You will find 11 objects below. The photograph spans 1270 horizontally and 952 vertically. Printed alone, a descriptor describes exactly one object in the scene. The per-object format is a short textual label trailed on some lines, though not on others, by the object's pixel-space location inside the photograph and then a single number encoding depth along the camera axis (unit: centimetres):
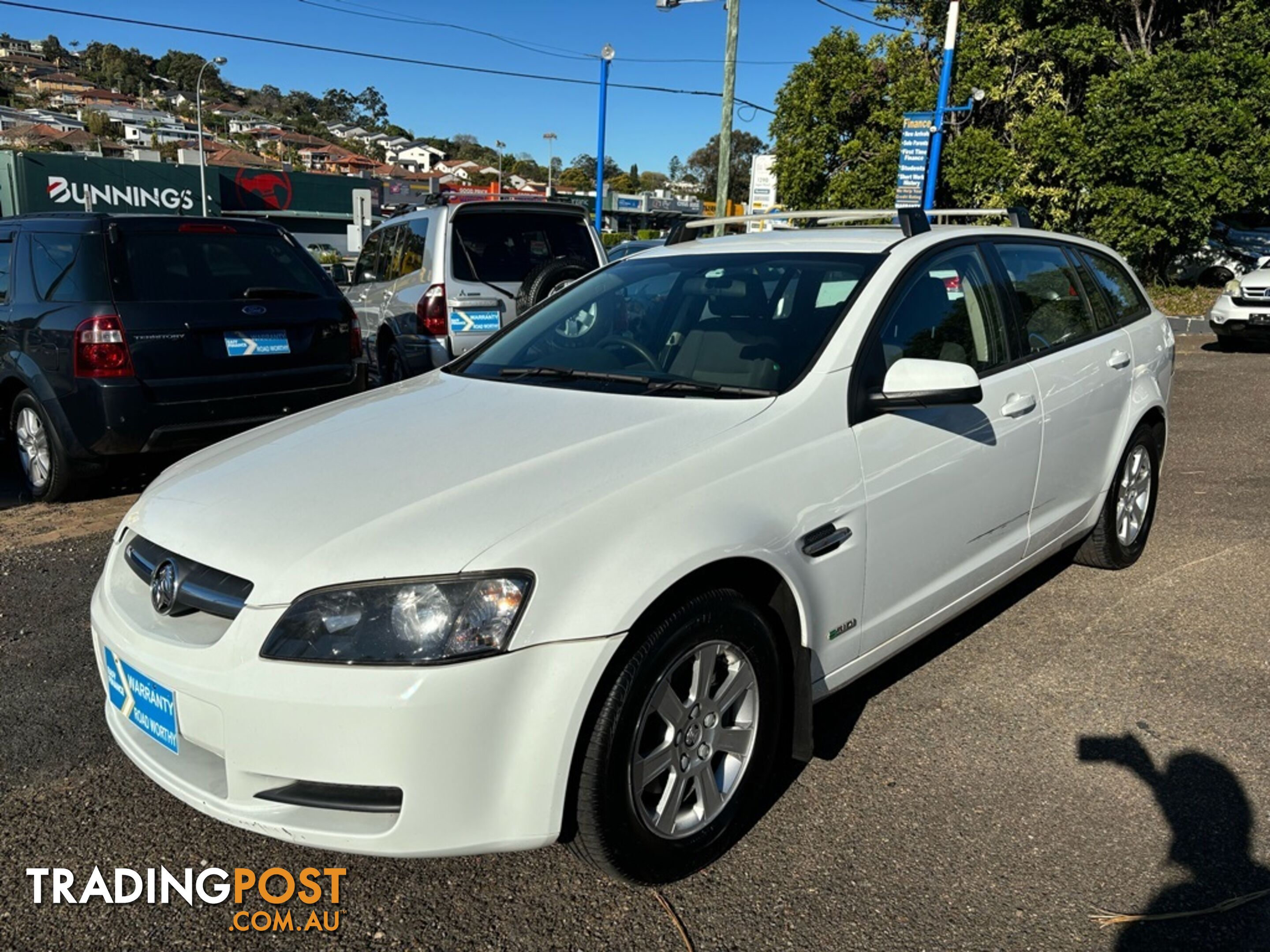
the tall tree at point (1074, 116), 1547
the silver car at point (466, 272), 765
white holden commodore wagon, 207
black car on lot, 524
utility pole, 1764
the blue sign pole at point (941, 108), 1573
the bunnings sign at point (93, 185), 4666
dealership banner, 1669
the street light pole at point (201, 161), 4972
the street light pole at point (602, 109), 2277
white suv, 1249
